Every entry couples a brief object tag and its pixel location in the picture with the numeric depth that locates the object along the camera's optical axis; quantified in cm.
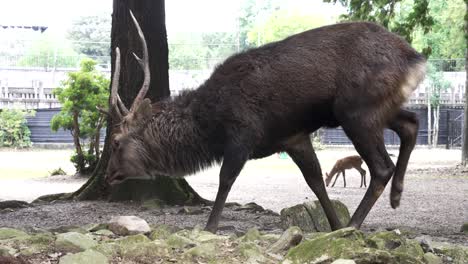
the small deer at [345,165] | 1717
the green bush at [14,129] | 3221
